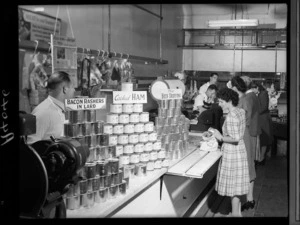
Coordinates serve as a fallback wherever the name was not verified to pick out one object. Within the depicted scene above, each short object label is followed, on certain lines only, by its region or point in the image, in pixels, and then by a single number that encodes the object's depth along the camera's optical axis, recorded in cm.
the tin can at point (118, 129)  372
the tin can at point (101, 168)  328
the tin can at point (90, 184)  316
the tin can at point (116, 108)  376
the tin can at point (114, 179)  333
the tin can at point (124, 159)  376
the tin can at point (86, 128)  325
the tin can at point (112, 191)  330
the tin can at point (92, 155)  331
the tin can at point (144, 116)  388
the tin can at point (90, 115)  331
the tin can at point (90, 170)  317
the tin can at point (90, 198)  314
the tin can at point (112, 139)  369
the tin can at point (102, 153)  338
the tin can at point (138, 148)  384
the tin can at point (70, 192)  306
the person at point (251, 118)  492
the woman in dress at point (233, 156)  432
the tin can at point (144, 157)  389
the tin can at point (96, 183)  319
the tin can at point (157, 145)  400
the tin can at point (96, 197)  319
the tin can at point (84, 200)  313
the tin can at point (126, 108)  381
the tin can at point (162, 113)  442
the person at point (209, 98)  625
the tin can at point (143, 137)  388
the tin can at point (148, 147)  392
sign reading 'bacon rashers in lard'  326
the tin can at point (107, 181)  329
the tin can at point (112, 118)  374
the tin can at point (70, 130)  316
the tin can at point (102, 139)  338
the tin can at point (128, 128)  378
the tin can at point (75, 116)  322
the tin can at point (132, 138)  381
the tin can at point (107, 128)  368
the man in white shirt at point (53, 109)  382
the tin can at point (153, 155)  397
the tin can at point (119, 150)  372
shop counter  319
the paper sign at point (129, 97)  379
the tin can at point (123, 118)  377
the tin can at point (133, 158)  382
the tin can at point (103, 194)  321
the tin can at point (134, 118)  382
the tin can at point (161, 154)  405
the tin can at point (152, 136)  395
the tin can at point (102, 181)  326
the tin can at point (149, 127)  391
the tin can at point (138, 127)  384
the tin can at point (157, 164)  403
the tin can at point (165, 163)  412
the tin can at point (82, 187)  311
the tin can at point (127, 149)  377
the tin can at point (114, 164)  335
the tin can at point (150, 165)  395
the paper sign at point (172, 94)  444
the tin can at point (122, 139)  375
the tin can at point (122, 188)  336
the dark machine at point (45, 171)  260
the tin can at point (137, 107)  386
